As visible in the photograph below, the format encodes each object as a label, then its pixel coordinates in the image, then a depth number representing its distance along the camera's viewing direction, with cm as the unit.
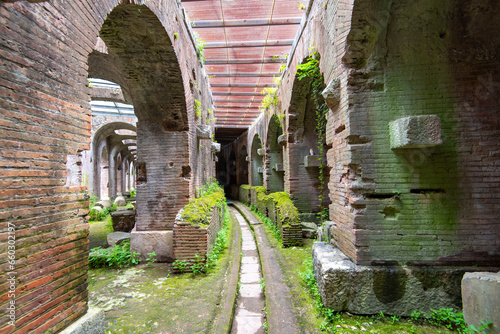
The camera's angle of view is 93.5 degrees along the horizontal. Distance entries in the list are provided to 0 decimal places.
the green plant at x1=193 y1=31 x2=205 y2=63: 684
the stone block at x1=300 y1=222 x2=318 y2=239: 668
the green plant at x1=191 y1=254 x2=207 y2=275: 464
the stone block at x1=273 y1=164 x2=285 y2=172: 1034
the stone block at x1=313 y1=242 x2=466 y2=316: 306
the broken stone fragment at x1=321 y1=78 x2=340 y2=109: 362
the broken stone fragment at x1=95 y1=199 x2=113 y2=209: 1172
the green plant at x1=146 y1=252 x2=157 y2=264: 520
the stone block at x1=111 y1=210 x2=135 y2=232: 778
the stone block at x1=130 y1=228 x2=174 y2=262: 546
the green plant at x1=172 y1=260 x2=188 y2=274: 467
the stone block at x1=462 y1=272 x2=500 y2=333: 237
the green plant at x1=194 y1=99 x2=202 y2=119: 664
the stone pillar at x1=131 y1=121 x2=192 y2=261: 561
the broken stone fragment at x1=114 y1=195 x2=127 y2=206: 1389
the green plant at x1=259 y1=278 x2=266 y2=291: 423
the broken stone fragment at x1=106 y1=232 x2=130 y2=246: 614
